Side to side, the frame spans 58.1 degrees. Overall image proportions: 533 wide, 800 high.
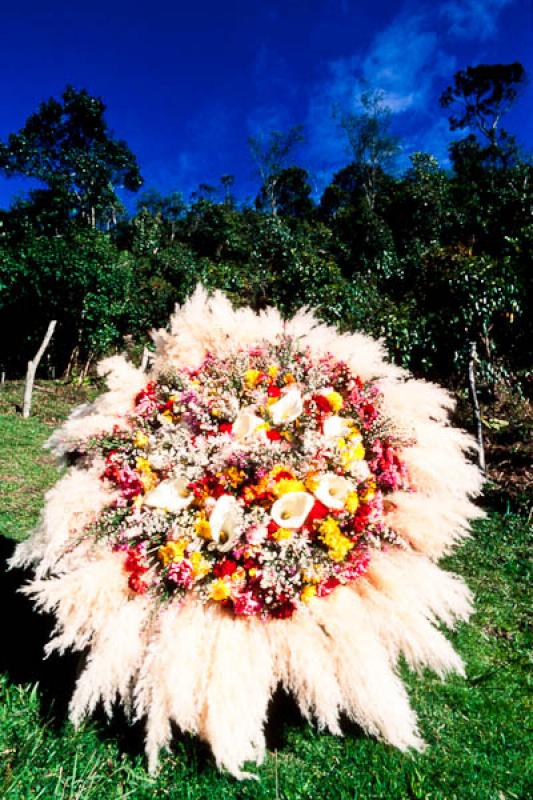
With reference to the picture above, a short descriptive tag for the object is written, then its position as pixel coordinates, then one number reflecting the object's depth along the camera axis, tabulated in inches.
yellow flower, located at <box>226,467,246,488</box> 73.5
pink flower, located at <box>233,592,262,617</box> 67.4
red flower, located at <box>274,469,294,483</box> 72.4
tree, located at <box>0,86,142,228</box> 992.9
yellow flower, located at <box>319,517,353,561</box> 69.7
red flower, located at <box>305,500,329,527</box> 72.1
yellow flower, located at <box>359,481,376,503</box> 75.9
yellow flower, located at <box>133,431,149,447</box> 79.7
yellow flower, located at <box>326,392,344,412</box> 81.7
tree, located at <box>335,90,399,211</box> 1188.5
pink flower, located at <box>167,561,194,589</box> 67.8
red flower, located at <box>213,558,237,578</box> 68.2
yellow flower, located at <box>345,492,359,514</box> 72.2
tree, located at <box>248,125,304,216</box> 1242.5
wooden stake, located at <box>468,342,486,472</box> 215.5
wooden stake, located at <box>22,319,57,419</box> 348.2
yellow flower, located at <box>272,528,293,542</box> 68.3
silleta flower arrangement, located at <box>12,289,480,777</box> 64.6
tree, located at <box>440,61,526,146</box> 1156.5
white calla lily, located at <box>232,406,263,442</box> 76.3
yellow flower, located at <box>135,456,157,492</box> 76.0
